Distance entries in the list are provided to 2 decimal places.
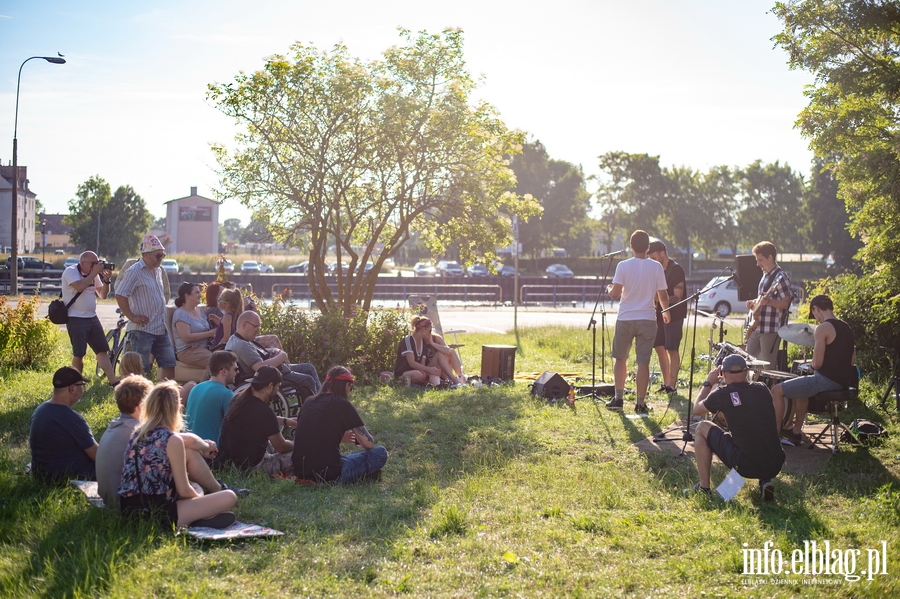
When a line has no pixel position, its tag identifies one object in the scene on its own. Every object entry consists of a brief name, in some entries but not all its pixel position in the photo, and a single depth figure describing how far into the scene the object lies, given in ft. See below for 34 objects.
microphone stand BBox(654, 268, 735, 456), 24.52
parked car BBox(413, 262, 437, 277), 211.20
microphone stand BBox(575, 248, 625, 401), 33.85
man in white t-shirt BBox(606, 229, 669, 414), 30.17
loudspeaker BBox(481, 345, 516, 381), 39.11
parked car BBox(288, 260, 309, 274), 193.88
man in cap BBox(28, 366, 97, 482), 18.95
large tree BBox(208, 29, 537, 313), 45.44
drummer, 24.09
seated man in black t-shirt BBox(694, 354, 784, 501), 19.47
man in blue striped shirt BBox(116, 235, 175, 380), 28.25
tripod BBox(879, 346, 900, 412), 28.53
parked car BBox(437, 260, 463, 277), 215.96
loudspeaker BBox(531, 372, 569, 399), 33.53
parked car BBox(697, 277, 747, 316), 110.93
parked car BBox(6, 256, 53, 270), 165.30
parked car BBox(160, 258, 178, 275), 171.94
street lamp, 90.94
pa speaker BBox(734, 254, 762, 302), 31.48
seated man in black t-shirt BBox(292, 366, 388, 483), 20.75
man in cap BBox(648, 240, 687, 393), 34.50
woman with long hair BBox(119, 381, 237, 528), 16.48
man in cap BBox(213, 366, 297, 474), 20.74
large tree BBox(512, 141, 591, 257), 255.50
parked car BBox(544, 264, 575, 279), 216.95
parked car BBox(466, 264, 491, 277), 210.79
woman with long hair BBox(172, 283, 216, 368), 29.21
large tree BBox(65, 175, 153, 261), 214.48
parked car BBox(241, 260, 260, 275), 192.73
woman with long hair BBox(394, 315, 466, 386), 36.81
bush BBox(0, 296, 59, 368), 39.68
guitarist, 29.07
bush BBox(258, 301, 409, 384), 38.22
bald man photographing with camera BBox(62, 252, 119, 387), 30.12
